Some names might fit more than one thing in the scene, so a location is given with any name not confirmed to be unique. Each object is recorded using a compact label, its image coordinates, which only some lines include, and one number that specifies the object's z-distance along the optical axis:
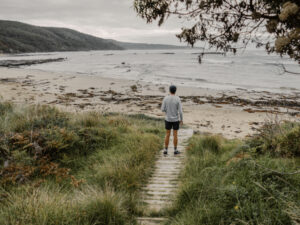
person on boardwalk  6.74
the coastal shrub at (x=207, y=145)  6.46
